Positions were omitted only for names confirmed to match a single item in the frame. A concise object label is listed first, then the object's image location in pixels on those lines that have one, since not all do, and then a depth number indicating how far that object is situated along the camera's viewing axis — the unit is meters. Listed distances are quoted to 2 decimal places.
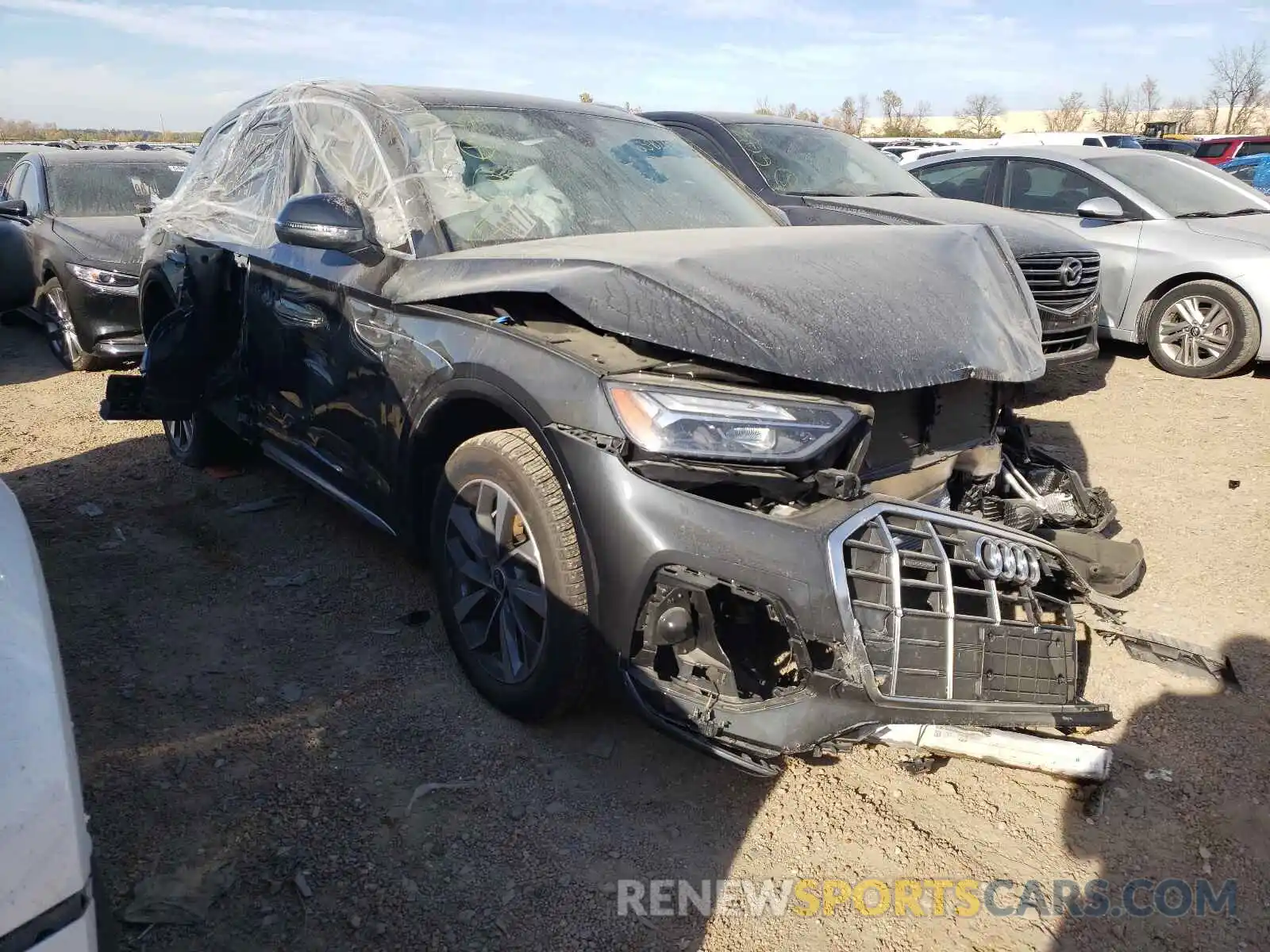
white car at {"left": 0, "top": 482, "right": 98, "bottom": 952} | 1.25
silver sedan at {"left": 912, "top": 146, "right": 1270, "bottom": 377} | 6.70
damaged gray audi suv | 2.14
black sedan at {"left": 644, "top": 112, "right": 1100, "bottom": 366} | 5.86
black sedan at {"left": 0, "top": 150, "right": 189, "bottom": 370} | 6.97
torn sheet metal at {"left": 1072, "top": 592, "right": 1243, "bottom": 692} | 2.99
